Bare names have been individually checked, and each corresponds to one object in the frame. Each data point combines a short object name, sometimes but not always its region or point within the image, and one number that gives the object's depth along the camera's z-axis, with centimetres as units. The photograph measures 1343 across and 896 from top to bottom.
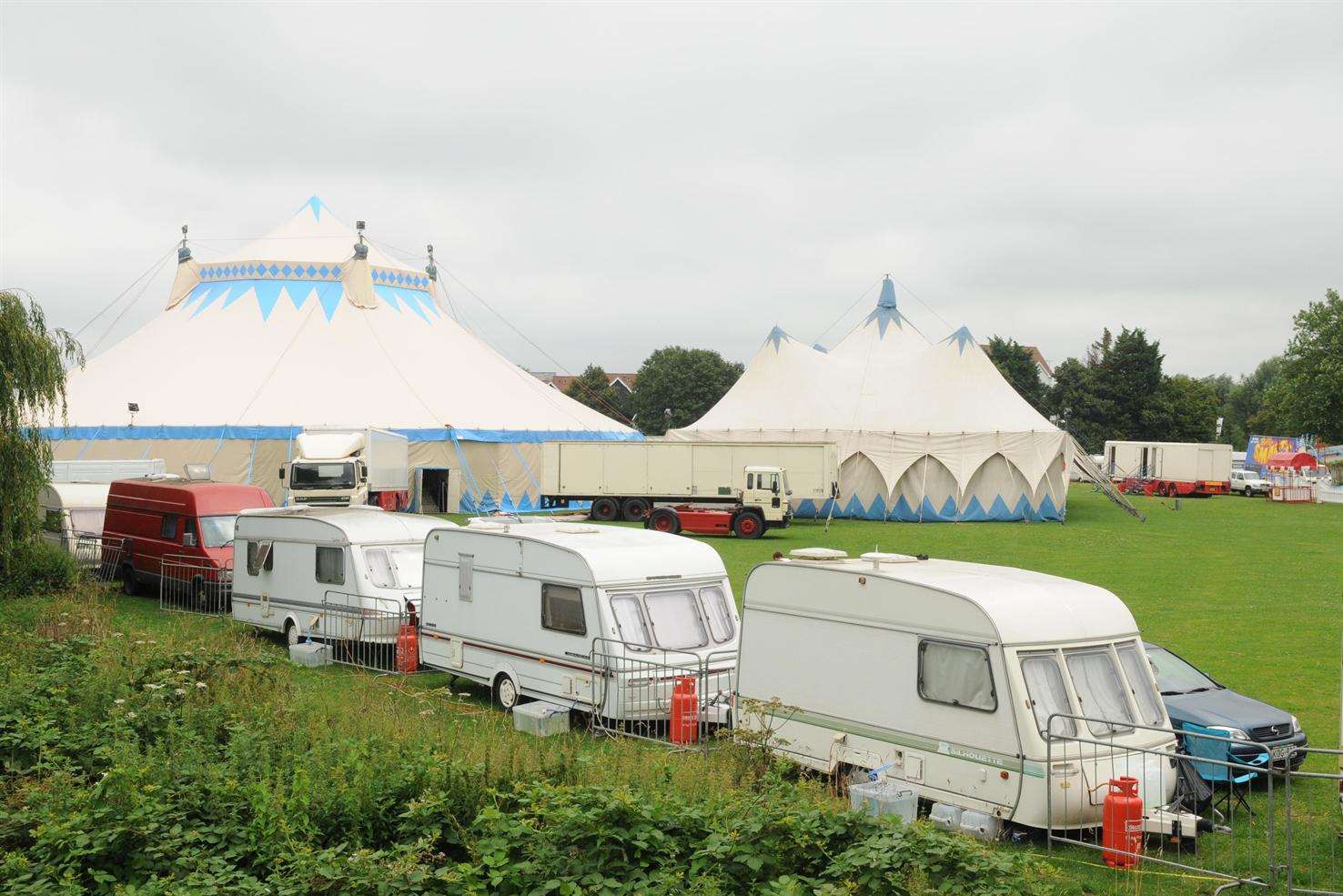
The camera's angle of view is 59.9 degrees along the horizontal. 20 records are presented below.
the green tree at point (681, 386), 9225
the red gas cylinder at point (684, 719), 1091
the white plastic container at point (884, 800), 788
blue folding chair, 966
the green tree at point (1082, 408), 8375
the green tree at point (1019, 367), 8806
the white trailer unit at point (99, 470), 2766
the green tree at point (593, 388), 9444
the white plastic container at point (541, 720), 1148
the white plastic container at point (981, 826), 832
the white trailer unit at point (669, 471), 3569
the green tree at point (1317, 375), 6900
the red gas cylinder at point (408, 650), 1470
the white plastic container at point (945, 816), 836
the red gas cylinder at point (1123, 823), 797
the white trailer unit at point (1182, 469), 5997
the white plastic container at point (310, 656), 1523
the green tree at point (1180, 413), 8281
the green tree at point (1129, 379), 8275
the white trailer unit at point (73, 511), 2323
